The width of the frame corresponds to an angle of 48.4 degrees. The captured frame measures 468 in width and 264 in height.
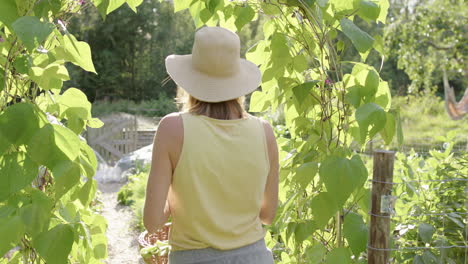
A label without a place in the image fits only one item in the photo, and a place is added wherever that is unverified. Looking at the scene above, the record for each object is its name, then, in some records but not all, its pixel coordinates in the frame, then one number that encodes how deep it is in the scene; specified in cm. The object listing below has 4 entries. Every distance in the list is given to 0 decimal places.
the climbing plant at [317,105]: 142
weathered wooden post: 154
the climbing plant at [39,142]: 114
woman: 120
